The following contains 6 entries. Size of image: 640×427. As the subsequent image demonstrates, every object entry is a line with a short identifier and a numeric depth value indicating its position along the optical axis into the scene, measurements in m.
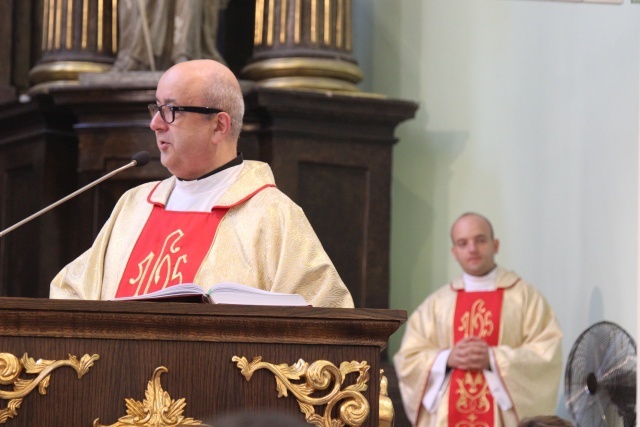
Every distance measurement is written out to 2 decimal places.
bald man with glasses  7.77
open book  6.23
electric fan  11.72
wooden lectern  5.60
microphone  7.51
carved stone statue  13.68
